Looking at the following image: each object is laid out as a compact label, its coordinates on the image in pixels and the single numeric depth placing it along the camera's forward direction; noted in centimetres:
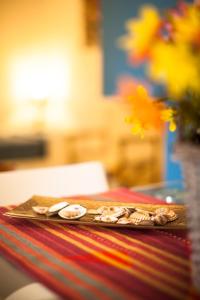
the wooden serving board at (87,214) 96
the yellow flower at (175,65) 56
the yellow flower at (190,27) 57
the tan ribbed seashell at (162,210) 101
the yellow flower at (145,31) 60
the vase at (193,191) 64
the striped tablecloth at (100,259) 67
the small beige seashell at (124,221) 96
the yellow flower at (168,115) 73
